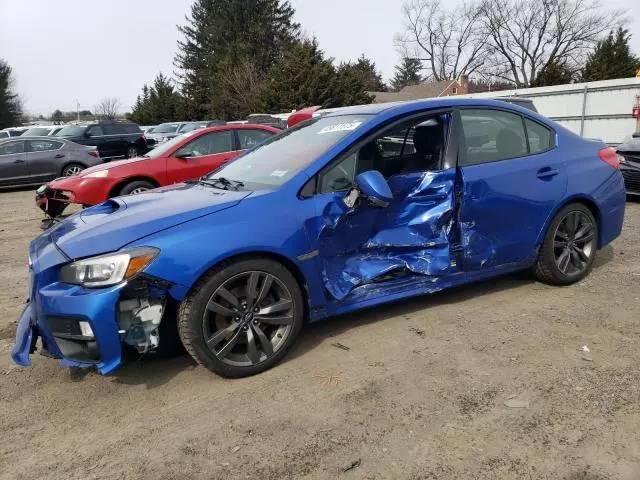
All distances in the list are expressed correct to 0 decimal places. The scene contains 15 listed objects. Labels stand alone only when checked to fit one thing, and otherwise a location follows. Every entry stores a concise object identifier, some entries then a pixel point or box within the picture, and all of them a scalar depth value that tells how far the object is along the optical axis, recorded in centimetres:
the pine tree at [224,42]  4575
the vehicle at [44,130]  2214
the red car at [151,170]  792
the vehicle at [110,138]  1940
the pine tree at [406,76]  7525
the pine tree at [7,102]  4734
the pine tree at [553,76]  3145
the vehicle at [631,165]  887
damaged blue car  297
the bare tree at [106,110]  8819
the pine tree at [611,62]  3212
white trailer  1280
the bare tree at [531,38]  5200
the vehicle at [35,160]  1334
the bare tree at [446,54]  5956
